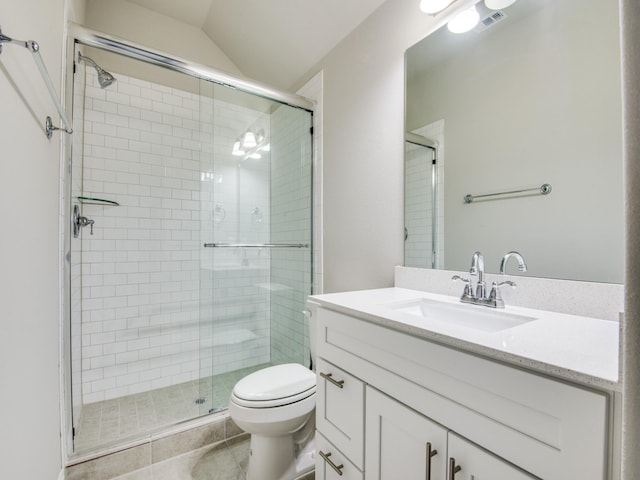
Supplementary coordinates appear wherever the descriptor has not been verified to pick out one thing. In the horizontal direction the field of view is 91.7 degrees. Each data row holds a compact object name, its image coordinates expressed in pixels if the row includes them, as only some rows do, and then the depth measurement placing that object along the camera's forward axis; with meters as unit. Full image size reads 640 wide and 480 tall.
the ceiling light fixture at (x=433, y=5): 1.30
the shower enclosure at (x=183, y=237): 2.18
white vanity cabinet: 0.55
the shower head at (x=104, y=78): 1.82
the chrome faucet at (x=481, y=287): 1.08
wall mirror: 0.94
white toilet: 1.39
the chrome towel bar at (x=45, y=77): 0.74
